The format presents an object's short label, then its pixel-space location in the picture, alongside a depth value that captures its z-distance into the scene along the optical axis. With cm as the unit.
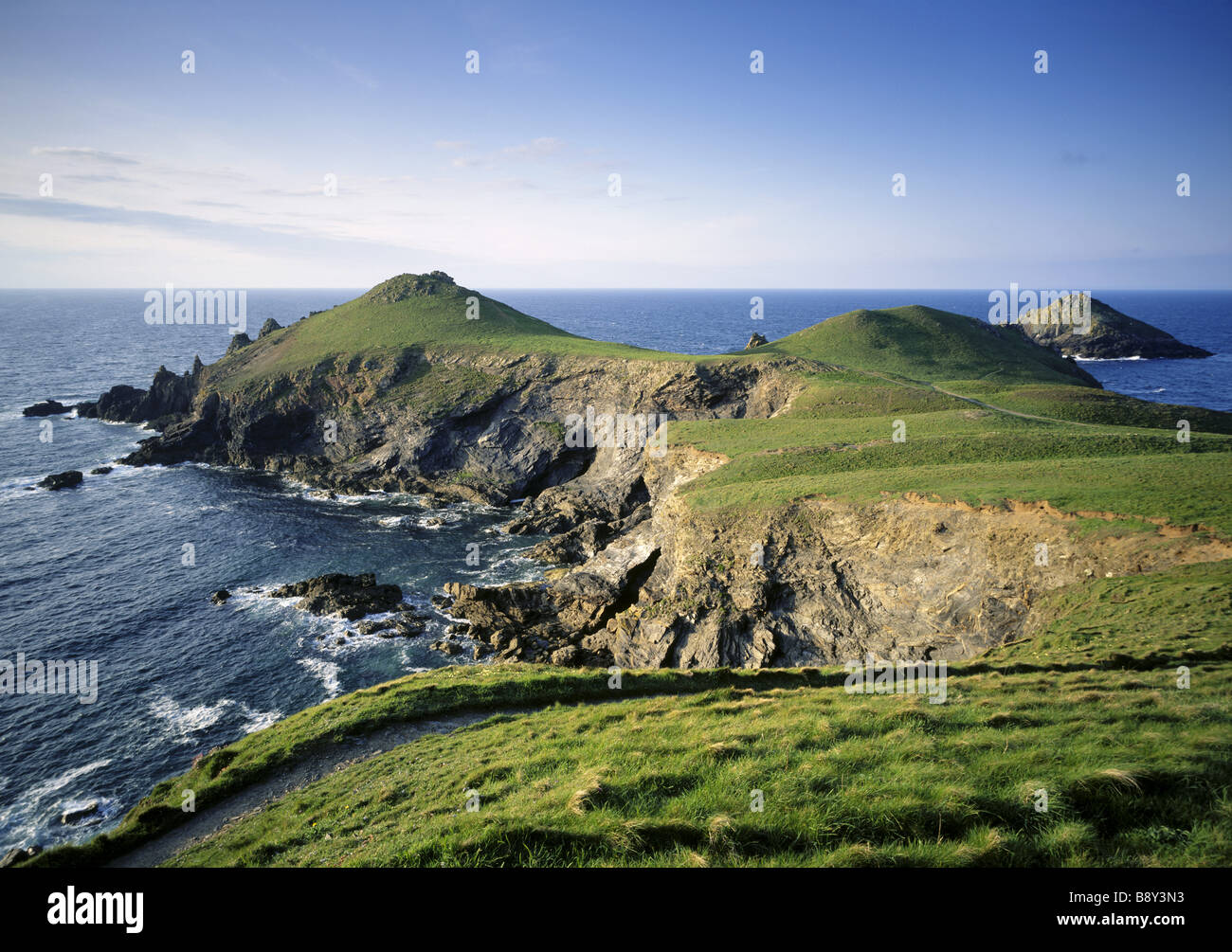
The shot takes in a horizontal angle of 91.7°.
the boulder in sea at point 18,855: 2605
